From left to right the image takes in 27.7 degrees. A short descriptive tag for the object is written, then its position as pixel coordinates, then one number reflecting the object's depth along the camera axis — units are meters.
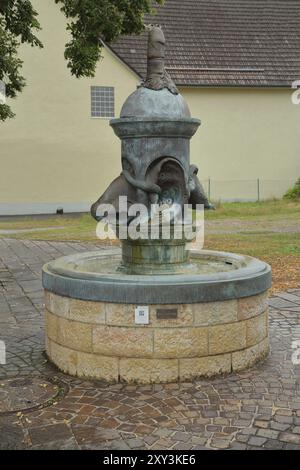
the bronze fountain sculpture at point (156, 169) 6.94
